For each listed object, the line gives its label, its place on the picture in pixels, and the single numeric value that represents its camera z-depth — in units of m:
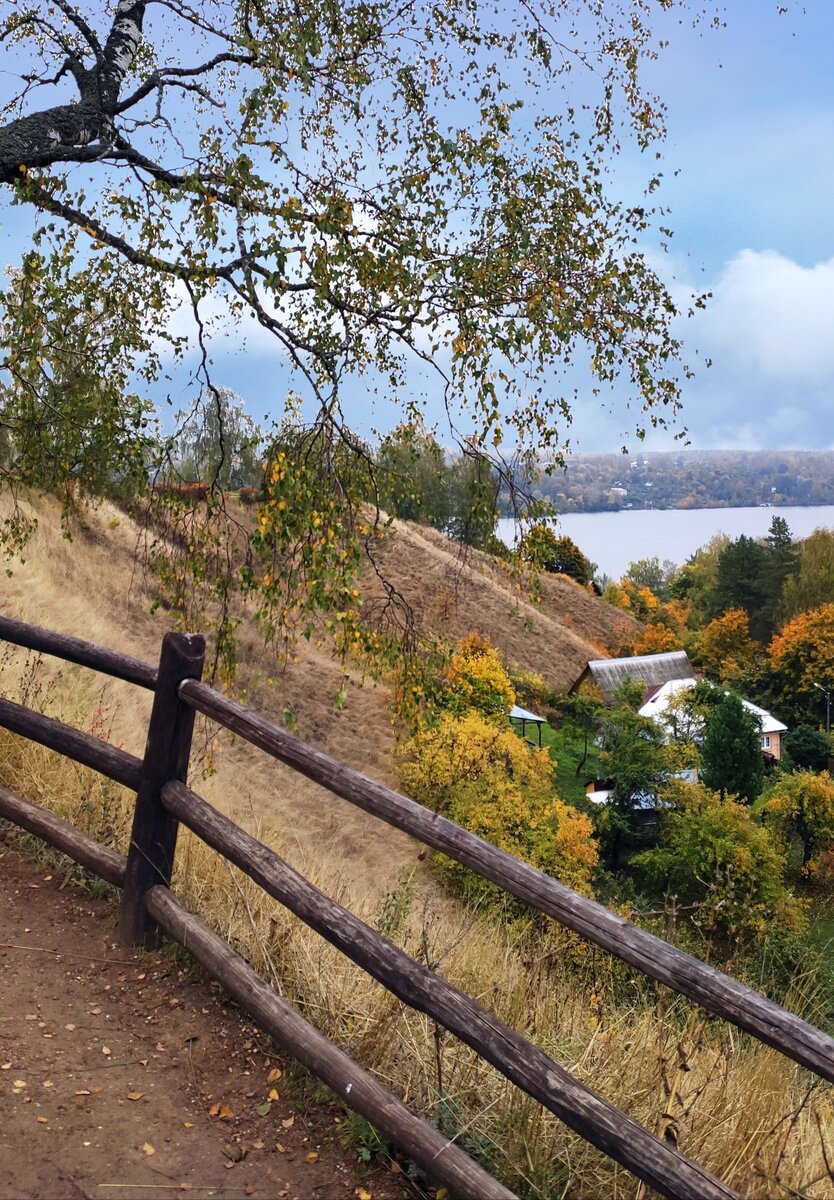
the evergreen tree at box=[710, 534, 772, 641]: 77.50
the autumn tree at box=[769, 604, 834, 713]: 61.84
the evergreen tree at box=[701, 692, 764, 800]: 42.97
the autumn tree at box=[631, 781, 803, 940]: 33.81
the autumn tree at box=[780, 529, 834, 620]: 73.38
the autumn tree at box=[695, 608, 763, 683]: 73.50
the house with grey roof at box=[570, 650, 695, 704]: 61.44
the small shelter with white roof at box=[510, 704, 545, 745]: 45.59
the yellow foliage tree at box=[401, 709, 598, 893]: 30.55
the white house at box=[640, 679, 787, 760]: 50.00
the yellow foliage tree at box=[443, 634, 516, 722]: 40.53
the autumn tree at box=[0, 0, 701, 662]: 7.82
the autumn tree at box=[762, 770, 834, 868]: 41.03
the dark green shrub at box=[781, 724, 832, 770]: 55.00
